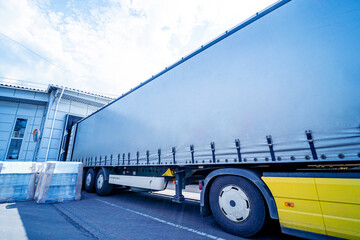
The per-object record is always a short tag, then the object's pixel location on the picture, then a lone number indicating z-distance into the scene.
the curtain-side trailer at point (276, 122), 2.36
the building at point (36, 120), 12.65
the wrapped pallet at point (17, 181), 6.23
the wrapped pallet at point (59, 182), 6.16
